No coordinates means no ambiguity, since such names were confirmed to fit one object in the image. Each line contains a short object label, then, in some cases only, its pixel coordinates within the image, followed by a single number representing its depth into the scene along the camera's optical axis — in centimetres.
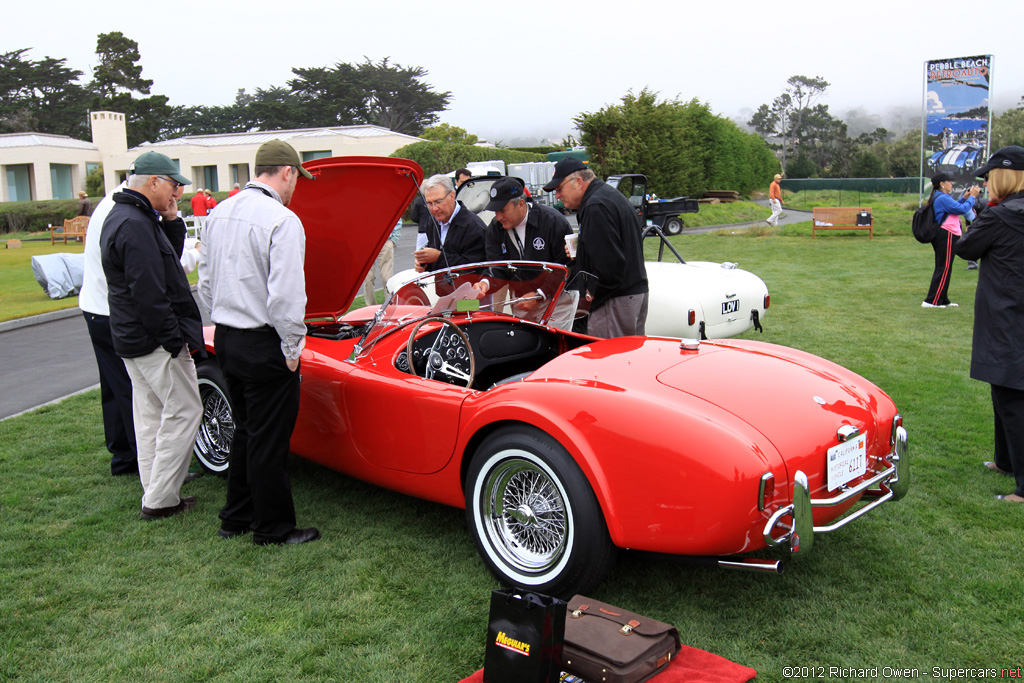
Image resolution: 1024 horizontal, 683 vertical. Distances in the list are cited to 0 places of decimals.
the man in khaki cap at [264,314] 358
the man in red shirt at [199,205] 2128
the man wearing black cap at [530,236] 554
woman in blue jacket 988
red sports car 272
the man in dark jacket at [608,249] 480
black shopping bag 238
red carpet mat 253
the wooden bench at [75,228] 2702
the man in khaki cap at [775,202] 2530
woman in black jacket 407
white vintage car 652
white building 4638
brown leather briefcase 241
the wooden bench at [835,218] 2136
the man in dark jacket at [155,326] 408
